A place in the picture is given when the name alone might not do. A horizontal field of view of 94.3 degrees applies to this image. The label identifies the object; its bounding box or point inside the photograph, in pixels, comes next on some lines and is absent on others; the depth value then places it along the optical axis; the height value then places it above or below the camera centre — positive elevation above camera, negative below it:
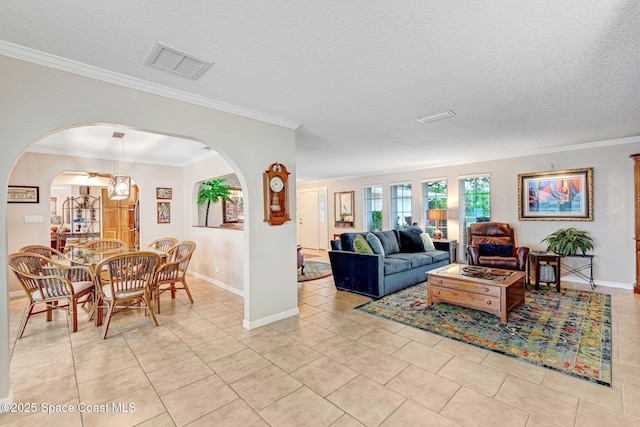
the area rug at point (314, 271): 5.85 -1.24
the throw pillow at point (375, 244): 4.69 -0.49
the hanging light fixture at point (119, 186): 4.54 +0.43
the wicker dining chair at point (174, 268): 3.84 -0.73
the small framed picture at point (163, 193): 6.04 +0.43
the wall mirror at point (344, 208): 9.09 +0.17
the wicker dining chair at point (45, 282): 3.04 -0.71
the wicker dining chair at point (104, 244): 4.86 -0.50
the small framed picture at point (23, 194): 4.77 +0.34
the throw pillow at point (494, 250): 5.18 -0.65
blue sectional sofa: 4.41 -0.82
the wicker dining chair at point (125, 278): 3.07 -0.69
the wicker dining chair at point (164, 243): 4.88 -0.48
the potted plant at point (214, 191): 5.51 +0.43
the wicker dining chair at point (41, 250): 4.01 -0.49
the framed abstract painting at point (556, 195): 5.08 +0.32
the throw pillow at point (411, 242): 5.86 -0.57
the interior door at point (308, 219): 10.10 -0.18
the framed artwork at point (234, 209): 6.51 +0.11
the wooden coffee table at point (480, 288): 3.35 -0.91
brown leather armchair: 4.81 -0.61
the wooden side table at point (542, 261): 4.65 -0.79
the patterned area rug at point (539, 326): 2.52 -1.23
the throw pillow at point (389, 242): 5.41 -0.53
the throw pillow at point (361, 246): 4.62 -0.51
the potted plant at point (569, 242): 4.87 -0.48
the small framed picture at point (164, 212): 6.03 +0.03
